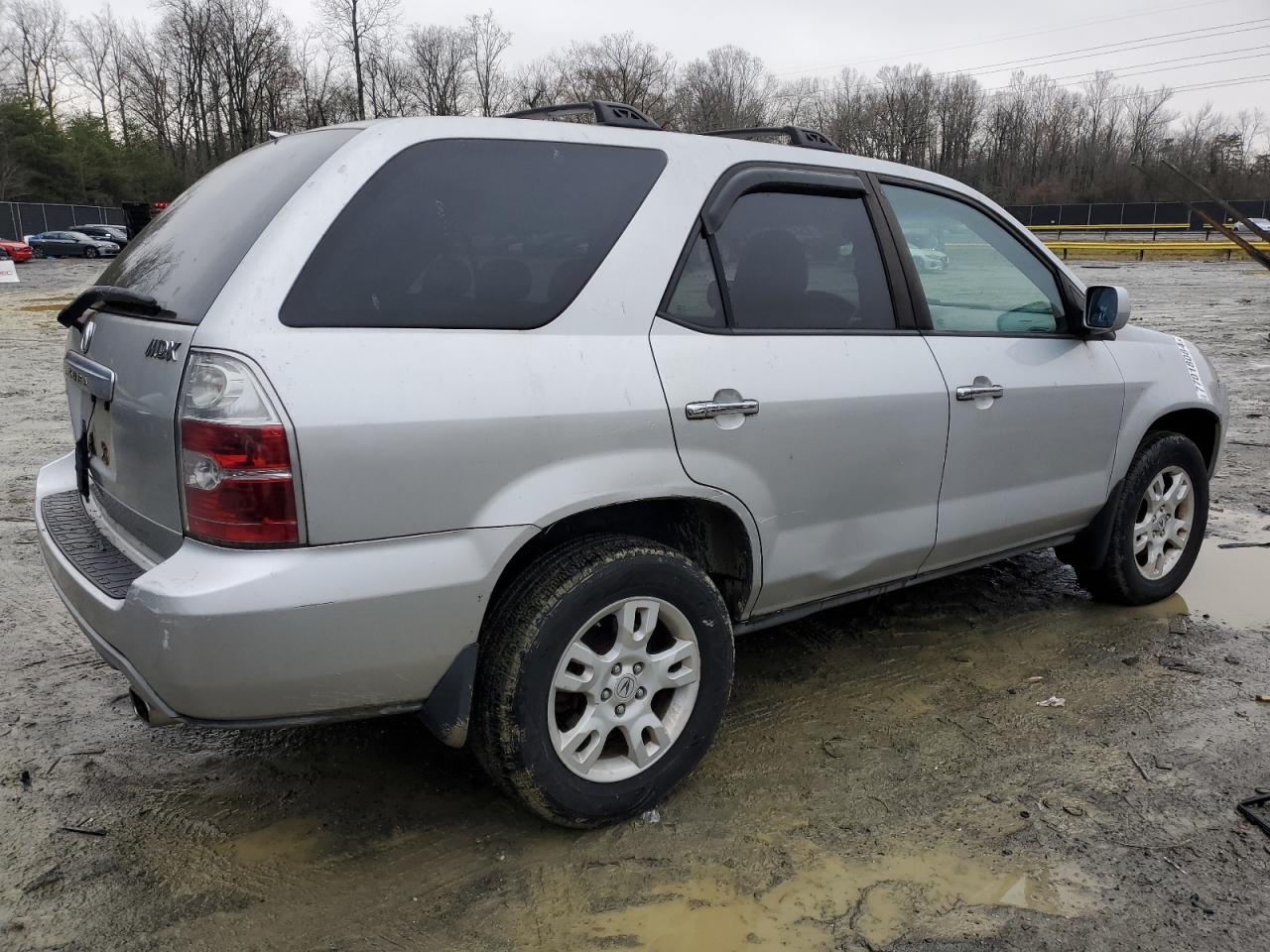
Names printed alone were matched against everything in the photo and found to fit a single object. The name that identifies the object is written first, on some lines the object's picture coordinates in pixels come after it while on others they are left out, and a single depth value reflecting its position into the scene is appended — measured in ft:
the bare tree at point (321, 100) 192.85
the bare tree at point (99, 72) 260.42
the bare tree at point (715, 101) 189.26
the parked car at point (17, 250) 119.34
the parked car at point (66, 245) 140.46
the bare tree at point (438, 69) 232.94
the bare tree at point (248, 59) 226.38
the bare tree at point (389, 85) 207.92
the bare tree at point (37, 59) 256.11
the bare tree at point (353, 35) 187.21
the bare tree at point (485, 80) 239.91
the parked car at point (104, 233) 147.43
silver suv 7.47
